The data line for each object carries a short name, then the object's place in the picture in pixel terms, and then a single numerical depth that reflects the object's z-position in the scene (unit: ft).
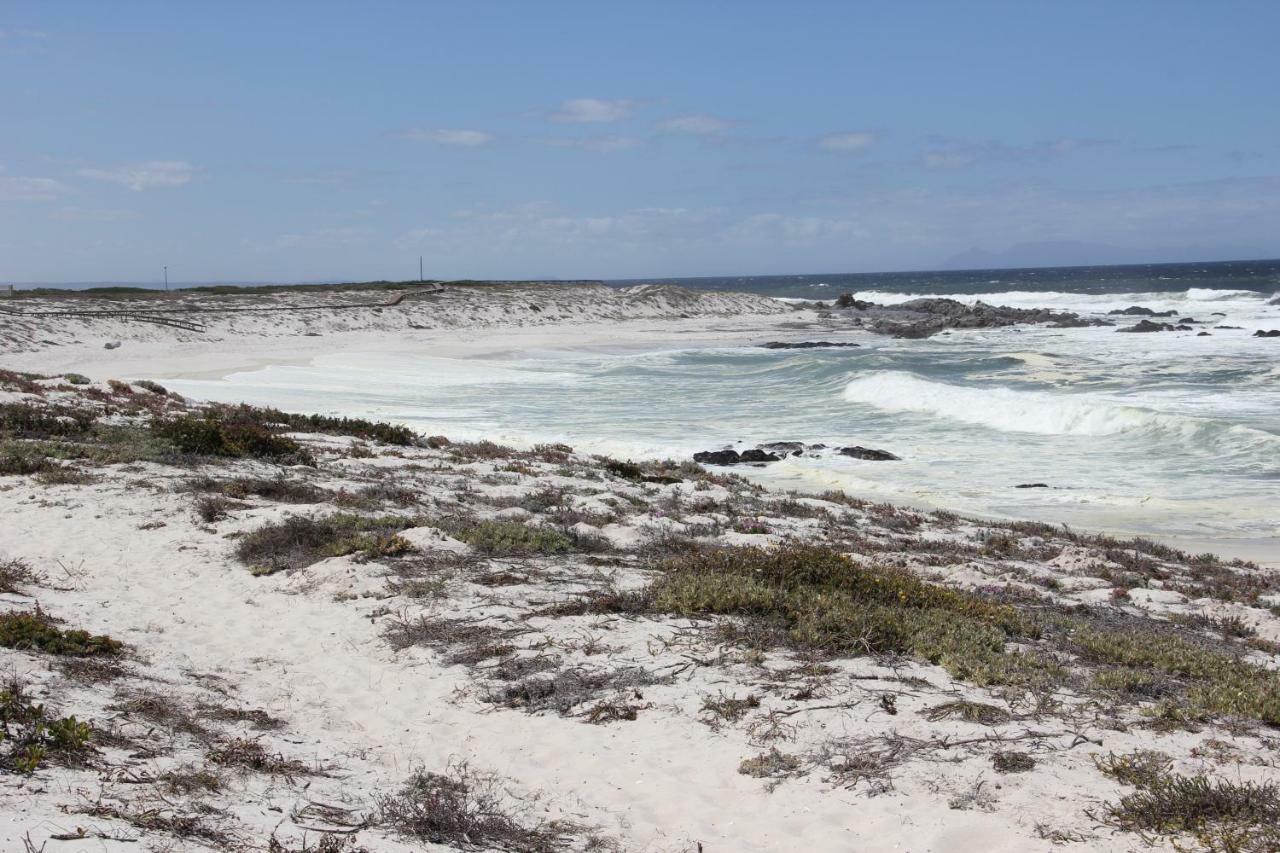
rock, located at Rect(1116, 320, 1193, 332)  188.24
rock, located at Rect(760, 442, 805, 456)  69.05
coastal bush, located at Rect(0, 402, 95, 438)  46.98
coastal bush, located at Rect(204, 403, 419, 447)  57.31
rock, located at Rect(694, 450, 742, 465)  65.16
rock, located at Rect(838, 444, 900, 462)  66.28
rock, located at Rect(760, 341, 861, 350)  167.94
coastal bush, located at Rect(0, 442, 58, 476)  39.22
